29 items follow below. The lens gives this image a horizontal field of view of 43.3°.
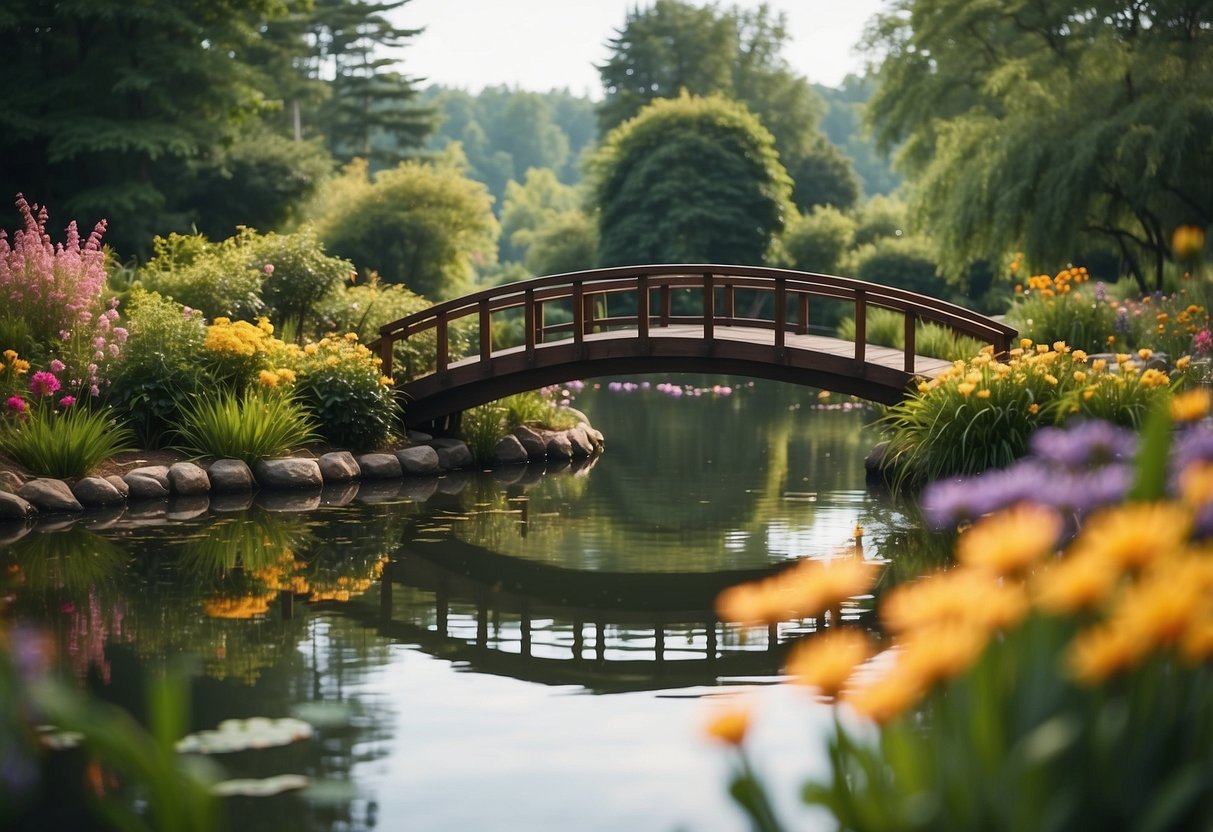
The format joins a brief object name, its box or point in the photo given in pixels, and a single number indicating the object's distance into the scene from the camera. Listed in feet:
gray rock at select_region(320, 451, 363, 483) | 46.88
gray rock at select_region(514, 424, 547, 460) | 54.39
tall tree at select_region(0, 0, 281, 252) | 88.89
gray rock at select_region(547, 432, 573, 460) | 54.75
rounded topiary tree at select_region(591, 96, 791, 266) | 125.39
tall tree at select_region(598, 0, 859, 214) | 179.83
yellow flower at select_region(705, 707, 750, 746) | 9.54
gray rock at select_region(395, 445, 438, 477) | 49.47
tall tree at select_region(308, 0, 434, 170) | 178.19
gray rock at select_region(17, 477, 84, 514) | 40.06
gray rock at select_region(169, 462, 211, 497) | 43.50
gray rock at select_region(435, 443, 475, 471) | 51.01
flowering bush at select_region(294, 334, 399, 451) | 49.11
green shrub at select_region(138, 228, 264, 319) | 56.39
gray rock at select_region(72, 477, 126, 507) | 41.27
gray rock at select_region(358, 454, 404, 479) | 48.08
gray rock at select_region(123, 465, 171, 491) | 42.93
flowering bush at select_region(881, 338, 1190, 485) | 40.34
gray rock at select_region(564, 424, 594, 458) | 55.26
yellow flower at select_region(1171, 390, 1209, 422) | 11.28
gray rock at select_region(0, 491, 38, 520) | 38.86
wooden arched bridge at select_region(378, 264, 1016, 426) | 46.96
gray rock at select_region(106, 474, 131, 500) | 42.14
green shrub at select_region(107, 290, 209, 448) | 46.24
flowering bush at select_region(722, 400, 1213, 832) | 8.95
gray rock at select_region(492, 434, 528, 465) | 52.85
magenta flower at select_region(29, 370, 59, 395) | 42.70
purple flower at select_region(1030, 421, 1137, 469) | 12.06
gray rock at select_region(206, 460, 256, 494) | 44.32
